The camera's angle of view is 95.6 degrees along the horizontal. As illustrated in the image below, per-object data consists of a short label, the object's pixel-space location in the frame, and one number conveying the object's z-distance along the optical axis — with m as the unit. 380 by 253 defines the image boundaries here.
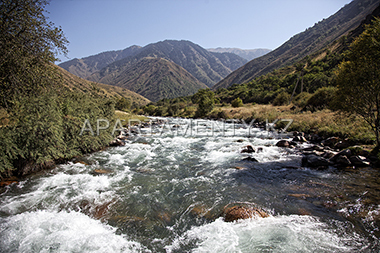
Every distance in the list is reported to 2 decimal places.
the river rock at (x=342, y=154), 10.62
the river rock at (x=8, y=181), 7.67
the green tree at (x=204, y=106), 58.78
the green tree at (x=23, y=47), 10.23
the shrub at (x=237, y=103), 64.55
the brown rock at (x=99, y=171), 9.50
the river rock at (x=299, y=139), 16.93
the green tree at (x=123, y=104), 89.07
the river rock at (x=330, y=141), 14.22
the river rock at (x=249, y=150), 13.89
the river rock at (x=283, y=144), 15.26
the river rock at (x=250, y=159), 11.97
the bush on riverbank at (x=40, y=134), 7.96
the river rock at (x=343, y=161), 10.07
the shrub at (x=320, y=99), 28.90
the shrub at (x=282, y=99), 49.72
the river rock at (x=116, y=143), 16.29
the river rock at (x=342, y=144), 12.85
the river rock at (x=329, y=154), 11.24
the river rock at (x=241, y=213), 5.65
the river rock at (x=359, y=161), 9.72
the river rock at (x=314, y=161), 10.34
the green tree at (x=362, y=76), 9.15
